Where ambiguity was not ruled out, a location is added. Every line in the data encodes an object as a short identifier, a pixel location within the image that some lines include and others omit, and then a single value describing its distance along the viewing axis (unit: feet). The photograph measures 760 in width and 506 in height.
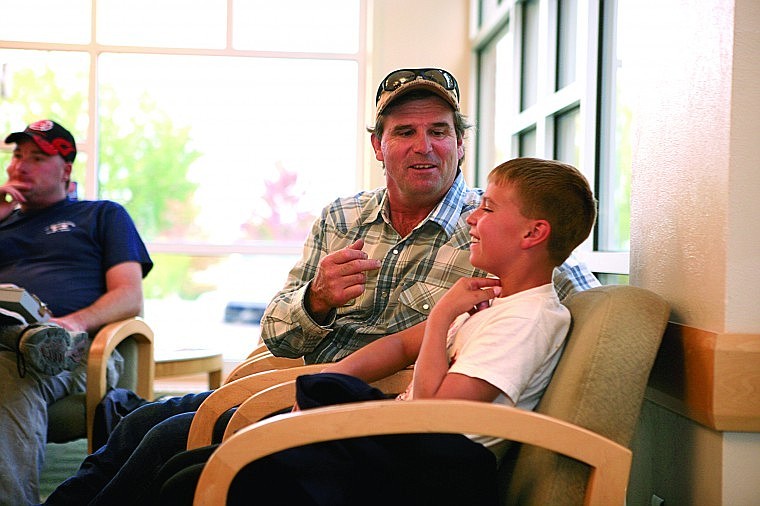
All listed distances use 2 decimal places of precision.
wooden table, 12.19
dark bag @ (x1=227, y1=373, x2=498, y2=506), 4.66
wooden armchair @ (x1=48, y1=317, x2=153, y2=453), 9.96
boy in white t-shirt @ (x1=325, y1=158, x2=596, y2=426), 5.17
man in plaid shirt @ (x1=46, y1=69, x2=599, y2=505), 7.29
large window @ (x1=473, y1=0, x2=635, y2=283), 9.57
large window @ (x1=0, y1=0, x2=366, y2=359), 19.97
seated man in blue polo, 10.98
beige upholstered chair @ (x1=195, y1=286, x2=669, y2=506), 4.38
